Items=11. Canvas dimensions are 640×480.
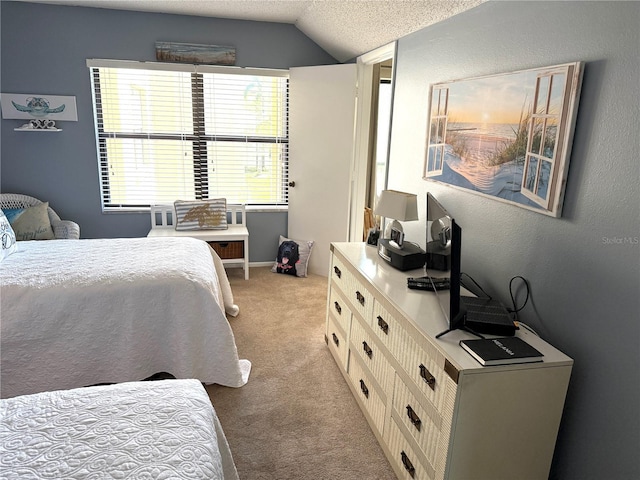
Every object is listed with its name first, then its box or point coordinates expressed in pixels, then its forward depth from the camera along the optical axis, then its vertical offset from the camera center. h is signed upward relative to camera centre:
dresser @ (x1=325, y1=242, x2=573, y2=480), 1.50 -0.92
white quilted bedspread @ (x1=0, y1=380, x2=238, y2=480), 1.09 -0.81
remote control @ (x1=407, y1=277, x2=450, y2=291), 1.97 -0.65
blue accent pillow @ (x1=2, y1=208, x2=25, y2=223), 3.62 -0.67
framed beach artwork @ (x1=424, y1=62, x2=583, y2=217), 1.63 +0.07
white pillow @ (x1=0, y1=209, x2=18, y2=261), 2.60 -0.65
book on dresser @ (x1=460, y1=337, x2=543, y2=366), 1.48 -0.69
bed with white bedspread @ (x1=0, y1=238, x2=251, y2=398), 2.25 -0.99
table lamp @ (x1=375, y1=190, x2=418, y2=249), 2.54 -0.37
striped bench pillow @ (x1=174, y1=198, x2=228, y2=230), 4.23 -0.72
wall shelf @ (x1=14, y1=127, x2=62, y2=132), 3.83 +0.03
